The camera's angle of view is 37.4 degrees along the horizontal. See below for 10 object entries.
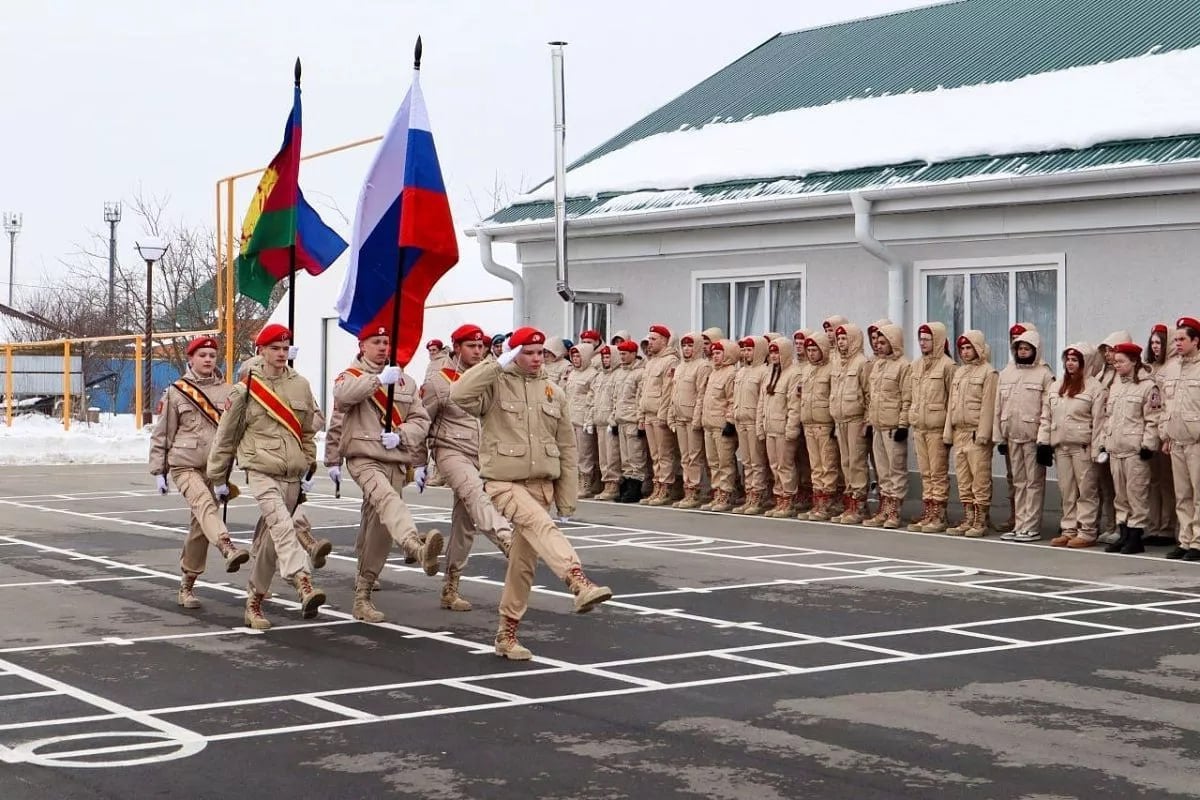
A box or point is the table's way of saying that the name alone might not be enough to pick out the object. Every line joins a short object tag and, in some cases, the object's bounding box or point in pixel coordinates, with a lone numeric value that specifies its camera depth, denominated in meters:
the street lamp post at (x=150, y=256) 31.77
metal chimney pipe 23.41
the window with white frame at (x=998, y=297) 19.09
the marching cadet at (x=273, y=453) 11.62
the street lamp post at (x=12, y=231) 90.97
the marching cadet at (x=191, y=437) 12.70
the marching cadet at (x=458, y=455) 12.48
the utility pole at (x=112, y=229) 74.50
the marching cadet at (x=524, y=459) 10.37
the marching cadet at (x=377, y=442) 11.98
